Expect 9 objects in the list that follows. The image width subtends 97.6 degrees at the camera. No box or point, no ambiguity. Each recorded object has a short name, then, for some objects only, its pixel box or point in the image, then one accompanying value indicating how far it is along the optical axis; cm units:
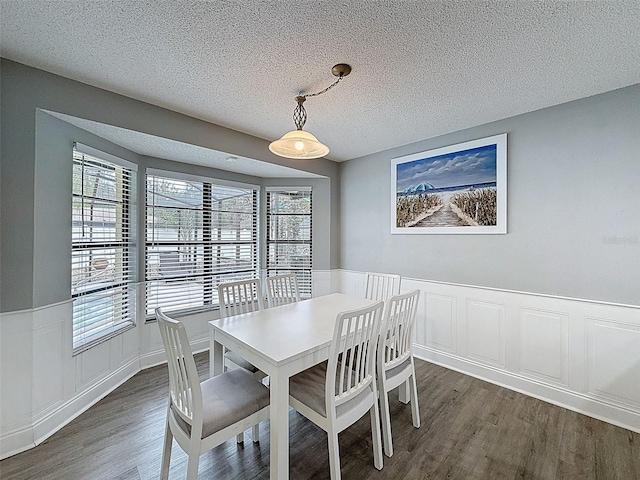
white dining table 150
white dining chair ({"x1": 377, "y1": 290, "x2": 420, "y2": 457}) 192
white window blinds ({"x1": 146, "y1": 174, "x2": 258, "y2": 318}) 328
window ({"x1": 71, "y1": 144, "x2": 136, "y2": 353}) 241
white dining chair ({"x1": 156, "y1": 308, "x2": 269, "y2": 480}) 139
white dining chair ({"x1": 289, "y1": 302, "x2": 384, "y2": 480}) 157
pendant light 194
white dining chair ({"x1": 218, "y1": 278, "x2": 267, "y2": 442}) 211
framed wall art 286
